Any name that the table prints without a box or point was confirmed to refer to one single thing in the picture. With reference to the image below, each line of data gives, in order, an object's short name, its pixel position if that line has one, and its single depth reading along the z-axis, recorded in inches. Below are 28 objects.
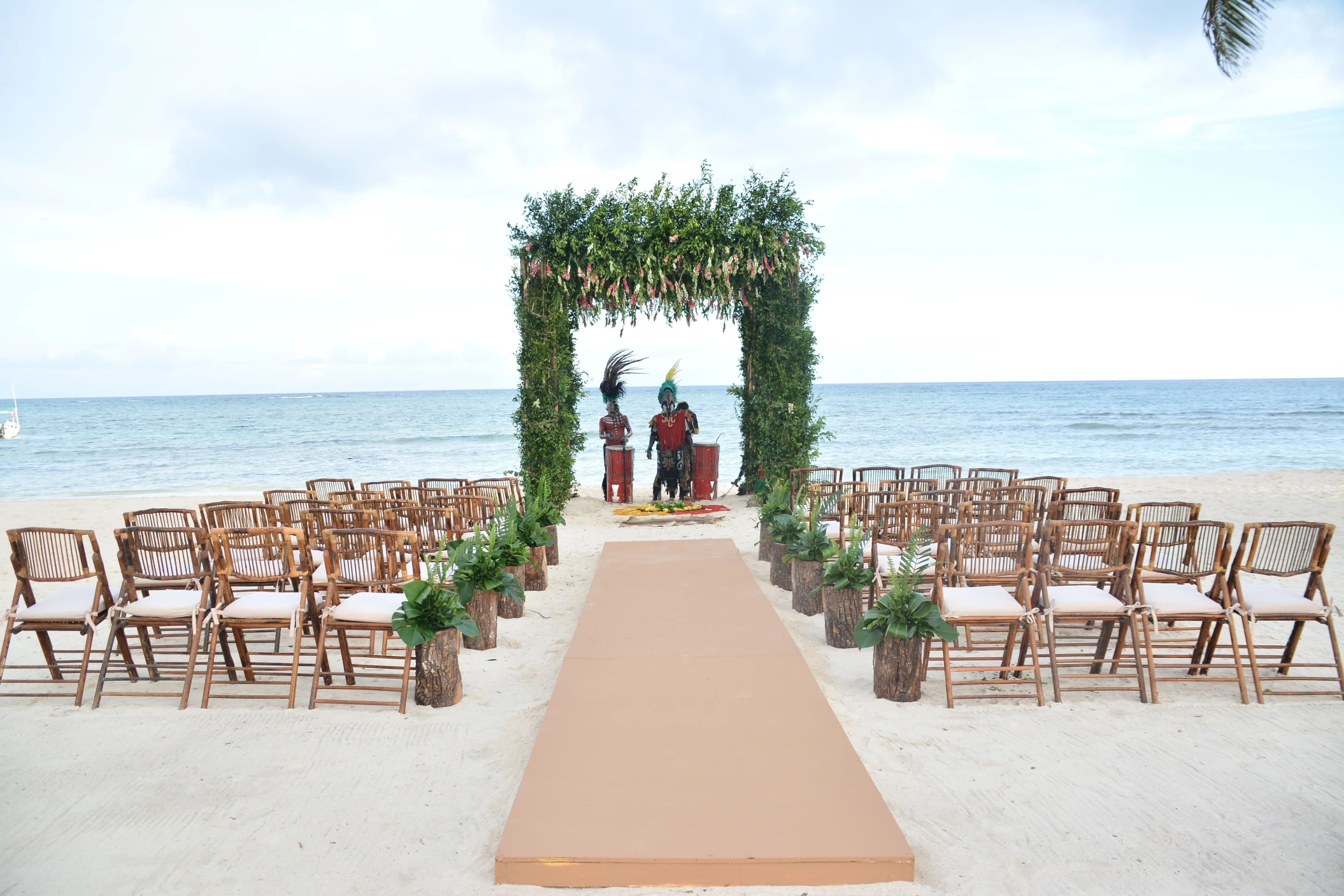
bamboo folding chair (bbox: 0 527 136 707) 164.6
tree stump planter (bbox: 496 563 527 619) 235.6
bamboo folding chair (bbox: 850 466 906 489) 289.7
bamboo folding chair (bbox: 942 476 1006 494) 272.7
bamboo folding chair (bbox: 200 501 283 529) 196.9
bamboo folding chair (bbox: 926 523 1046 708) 163.2
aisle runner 102.6
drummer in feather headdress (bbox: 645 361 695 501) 450.3
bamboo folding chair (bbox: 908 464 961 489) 293.9
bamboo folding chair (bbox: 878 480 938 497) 265.7
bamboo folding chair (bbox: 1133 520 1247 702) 165.2
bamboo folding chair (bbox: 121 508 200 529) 182.9
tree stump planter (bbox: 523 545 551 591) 262.5
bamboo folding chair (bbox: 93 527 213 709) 165.0
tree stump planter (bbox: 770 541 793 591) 261.9
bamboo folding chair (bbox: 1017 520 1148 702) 166.2
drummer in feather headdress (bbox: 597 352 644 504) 468.1
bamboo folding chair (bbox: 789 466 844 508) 301.4
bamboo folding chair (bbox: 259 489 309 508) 243.0
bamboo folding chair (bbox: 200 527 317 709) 163.6
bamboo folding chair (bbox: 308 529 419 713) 162.7
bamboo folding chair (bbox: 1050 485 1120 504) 219.8
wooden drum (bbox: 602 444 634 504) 474.6
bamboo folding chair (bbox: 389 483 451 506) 258.8
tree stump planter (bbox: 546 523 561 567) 303.1
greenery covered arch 400.5
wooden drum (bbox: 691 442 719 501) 467.8
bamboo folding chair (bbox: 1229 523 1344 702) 163.6
